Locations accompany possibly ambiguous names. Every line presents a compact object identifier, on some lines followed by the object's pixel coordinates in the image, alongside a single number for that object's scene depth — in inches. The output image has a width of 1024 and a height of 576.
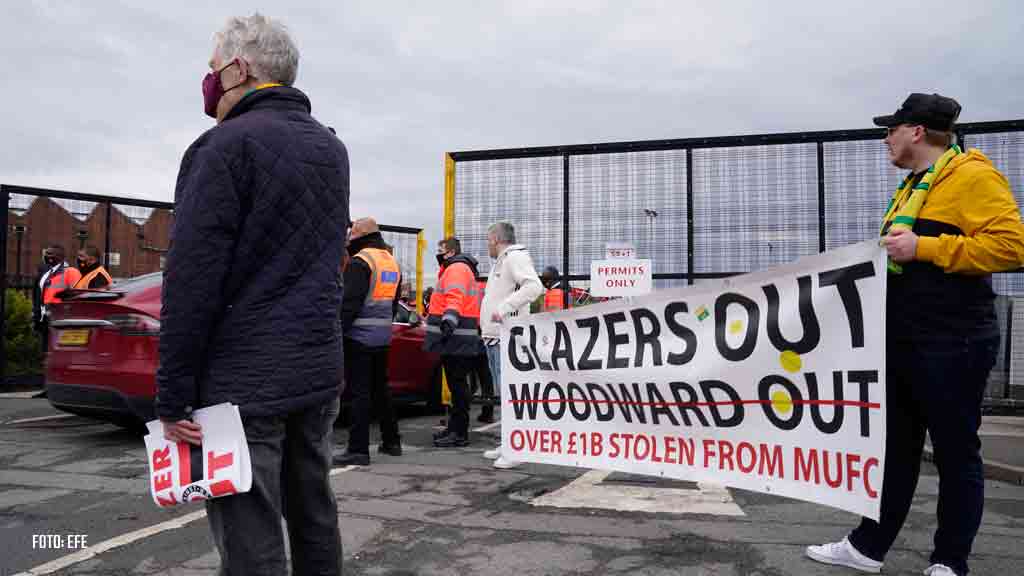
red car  263.1
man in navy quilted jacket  85.4
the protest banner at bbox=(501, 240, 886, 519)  138.4
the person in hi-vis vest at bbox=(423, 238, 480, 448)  274.4
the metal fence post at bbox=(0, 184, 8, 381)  438.6
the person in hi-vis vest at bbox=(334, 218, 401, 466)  242.5
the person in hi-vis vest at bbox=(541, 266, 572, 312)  370.6
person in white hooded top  244.8
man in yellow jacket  126.5
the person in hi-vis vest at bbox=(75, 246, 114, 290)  392.5
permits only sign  351.9
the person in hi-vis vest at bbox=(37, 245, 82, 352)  411.5
